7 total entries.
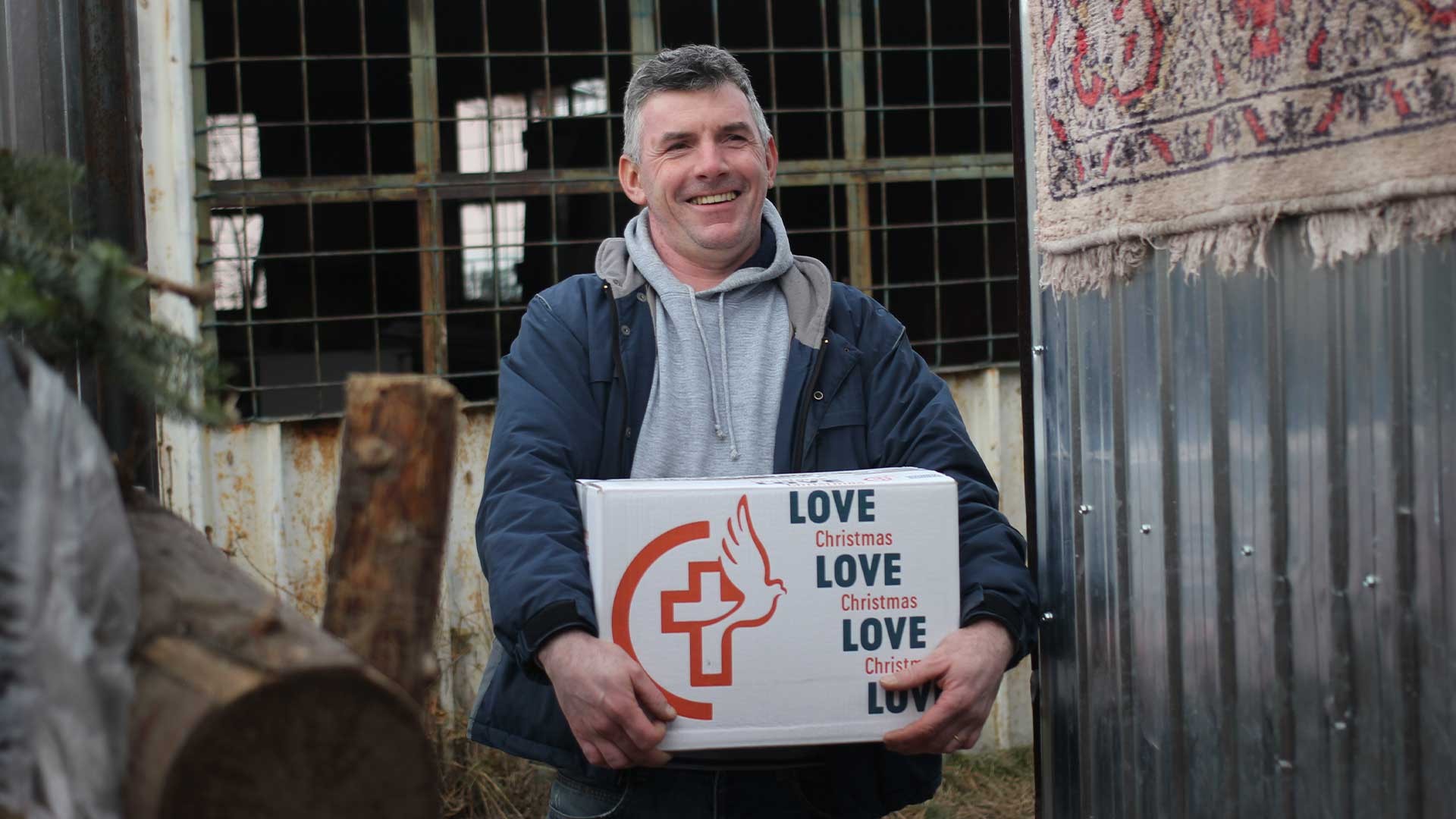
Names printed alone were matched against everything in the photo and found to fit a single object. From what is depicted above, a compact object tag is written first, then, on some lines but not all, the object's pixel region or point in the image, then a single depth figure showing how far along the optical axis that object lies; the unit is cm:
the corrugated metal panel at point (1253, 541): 337
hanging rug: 333
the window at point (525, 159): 508
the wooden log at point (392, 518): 307
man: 357
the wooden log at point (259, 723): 296
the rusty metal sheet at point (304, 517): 487
